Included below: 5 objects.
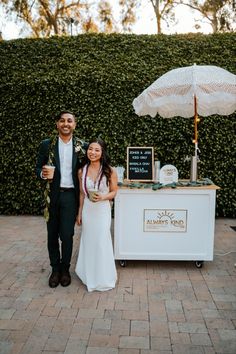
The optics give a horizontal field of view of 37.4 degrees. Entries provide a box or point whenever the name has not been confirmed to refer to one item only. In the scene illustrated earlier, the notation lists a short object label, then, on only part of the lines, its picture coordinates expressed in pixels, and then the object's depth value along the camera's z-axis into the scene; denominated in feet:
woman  12.35
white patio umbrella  13.24
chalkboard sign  15.16
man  12.48
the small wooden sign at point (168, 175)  14.32
